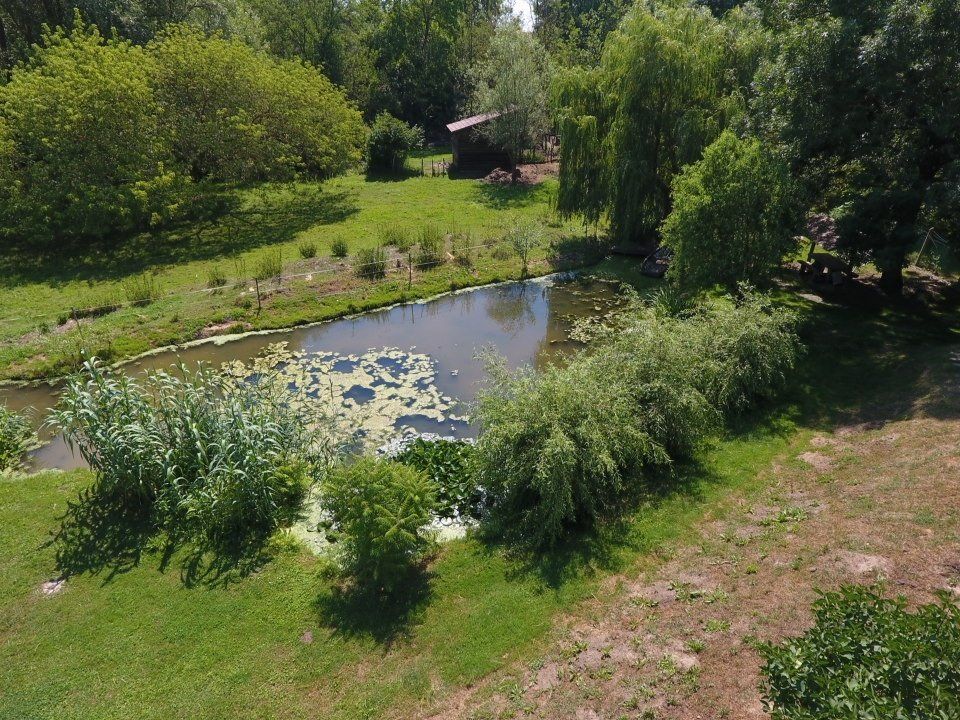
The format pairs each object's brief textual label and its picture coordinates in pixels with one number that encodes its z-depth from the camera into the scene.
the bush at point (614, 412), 9.15
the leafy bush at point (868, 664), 4.26
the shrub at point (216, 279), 19.97
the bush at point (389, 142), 35.50
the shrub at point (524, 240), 22.06
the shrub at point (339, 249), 22.59
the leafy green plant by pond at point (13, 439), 11.99
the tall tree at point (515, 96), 32.47
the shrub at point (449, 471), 10.28
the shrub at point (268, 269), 20.30
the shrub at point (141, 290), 18.73
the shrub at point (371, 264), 20.88
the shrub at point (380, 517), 8.17
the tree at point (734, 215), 14.98
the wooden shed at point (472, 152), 35.84
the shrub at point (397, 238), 23.34
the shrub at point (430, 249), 22.06
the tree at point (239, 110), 24.33
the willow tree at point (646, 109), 19.41
